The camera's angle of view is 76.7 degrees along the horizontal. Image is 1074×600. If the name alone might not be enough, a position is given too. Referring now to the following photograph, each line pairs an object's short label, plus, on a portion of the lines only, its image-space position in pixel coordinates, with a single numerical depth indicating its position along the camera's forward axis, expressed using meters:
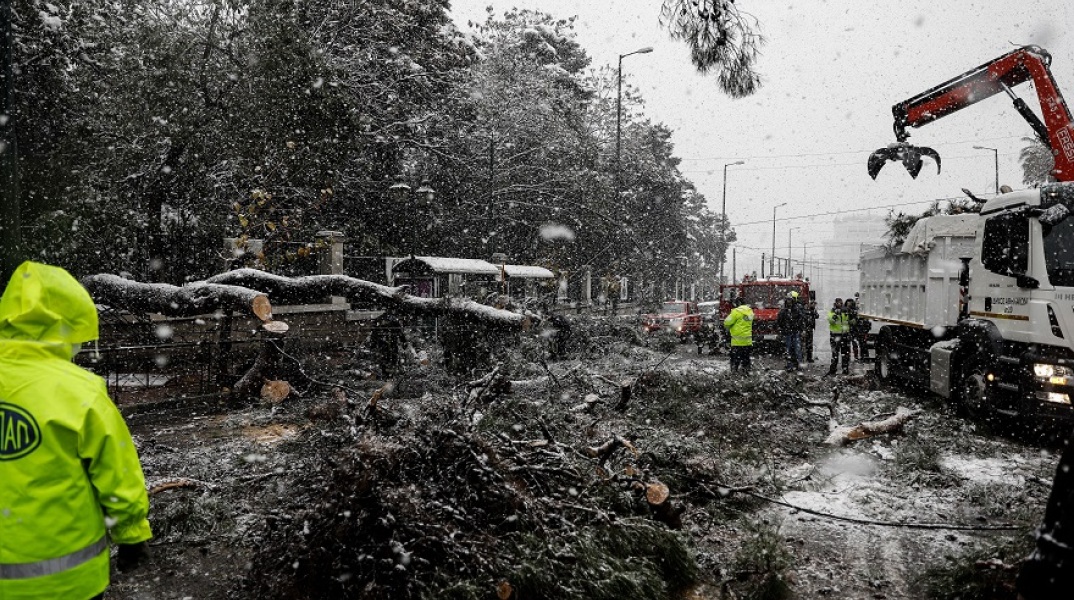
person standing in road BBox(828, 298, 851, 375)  14.79
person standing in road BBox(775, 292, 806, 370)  14.80
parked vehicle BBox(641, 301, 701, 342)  22.72
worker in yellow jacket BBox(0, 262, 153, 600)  2.35
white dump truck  7.46
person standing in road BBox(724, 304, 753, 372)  13.51
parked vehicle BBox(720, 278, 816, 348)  18.91
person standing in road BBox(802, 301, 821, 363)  16.92
